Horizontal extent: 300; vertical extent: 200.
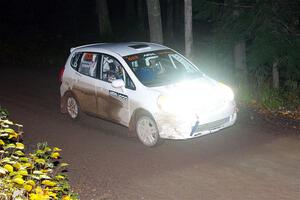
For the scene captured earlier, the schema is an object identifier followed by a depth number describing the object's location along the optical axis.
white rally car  9.16
